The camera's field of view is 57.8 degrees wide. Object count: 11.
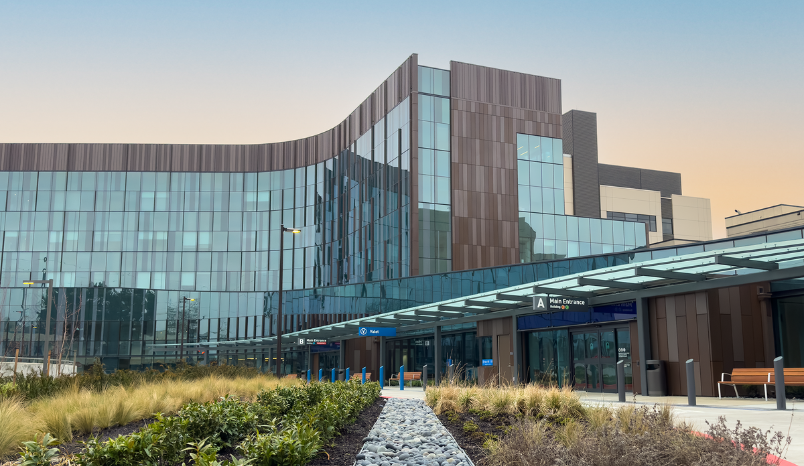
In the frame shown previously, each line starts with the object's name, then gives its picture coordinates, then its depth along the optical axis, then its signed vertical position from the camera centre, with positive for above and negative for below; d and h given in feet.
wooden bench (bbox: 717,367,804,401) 57.07 -2.90
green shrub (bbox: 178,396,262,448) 28.94 -3.26
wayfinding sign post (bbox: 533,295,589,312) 70.90 +3.80
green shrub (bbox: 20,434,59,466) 20.86 -3.21
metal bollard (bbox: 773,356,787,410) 48.55 -2.73
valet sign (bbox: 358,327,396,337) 109.93 +1.53
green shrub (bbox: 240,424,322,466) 21.57 -3.21
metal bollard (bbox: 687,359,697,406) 53.57 -3.27
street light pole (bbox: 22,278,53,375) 104.15 -1.94
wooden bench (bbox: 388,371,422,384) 124.30 -5.74
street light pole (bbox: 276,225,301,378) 98.36 +1.41
